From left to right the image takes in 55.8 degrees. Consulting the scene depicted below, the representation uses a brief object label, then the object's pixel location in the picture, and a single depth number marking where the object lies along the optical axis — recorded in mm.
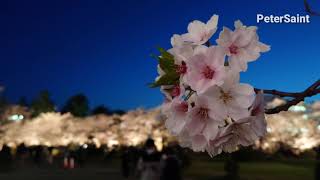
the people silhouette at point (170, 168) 9188
